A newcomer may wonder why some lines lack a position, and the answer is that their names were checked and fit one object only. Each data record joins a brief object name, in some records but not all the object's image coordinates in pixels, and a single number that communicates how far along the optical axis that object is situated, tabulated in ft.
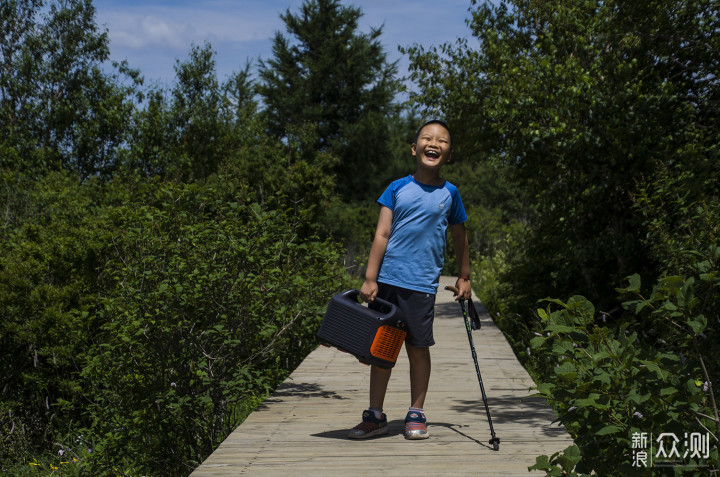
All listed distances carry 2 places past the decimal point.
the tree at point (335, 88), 114.21
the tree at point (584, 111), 30.71
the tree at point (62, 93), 77.97
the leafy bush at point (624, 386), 9.46
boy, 15.49
